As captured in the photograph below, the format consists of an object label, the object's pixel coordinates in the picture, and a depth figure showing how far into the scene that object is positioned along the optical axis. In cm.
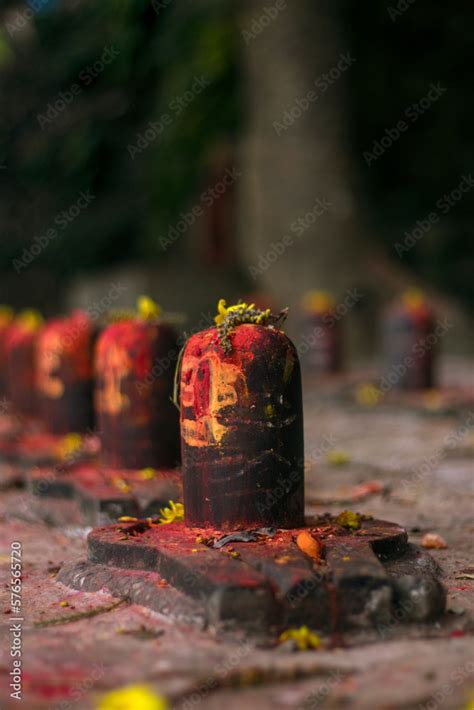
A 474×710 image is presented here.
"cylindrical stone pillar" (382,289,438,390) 1997
